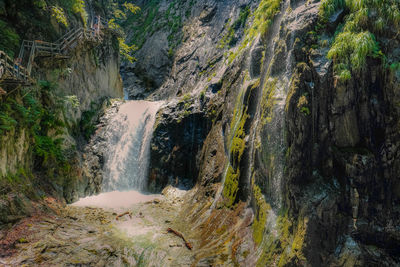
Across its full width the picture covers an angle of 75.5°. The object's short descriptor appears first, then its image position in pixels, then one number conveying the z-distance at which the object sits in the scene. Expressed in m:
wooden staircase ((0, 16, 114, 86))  8.94
